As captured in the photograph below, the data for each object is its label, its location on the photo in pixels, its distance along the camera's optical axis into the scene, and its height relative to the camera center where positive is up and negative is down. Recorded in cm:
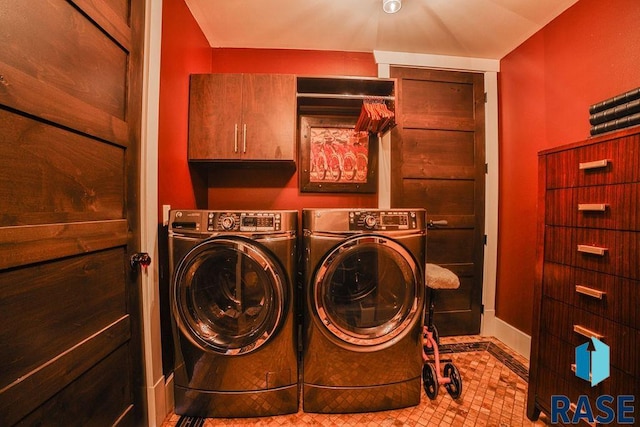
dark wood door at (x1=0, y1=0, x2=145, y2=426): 67 +0
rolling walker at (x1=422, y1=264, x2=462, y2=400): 141 -94
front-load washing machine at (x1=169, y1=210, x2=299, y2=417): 123 -54
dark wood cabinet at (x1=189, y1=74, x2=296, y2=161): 164 +67
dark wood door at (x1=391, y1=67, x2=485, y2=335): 209 +36
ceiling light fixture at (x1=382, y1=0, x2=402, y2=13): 150 +133
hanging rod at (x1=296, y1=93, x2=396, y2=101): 174 +86
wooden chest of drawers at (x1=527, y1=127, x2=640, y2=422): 92 -23
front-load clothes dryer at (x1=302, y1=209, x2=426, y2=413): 126 -53
